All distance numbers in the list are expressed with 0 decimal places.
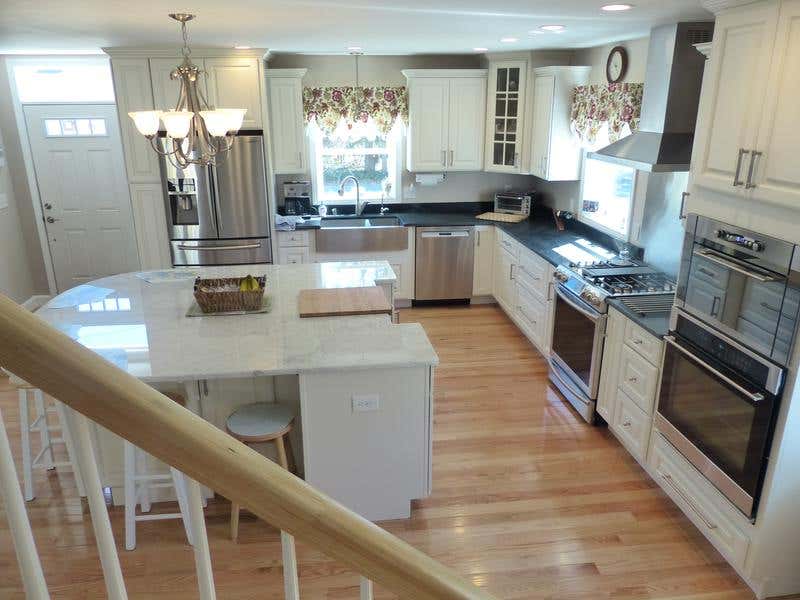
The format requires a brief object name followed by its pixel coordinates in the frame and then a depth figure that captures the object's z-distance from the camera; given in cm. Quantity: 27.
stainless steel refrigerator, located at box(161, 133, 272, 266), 494
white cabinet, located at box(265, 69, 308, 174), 532
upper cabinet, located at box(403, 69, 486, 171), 552
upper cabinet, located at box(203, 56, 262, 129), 487
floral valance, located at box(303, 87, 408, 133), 568
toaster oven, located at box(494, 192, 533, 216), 591
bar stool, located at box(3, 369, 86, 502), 284
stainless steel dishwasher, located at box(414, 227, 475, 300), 558
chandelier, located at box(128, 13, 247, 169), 276
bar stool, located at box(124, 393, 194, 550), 251
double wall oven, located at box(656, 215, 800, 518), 222
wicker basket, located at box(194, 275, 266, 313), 312
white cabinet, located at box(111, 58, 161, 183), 480
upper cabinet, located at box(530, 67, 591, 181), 494
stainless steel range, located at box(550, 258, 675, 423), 349
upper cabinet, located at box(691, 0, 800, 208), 212
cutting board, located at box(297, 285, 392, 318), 315
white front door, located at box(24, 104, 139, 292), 563
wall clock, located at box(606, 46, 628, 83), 422
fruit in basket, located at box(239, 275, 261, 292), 319
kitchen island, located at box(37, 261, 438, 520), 260
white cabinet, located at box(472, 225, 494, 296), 564
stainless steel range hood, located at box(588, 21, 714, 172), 328
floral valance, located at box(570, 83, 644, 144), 406
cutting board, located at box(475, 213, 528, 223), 576
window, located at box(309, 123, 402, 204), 595
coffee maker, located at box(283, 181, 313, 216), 574
